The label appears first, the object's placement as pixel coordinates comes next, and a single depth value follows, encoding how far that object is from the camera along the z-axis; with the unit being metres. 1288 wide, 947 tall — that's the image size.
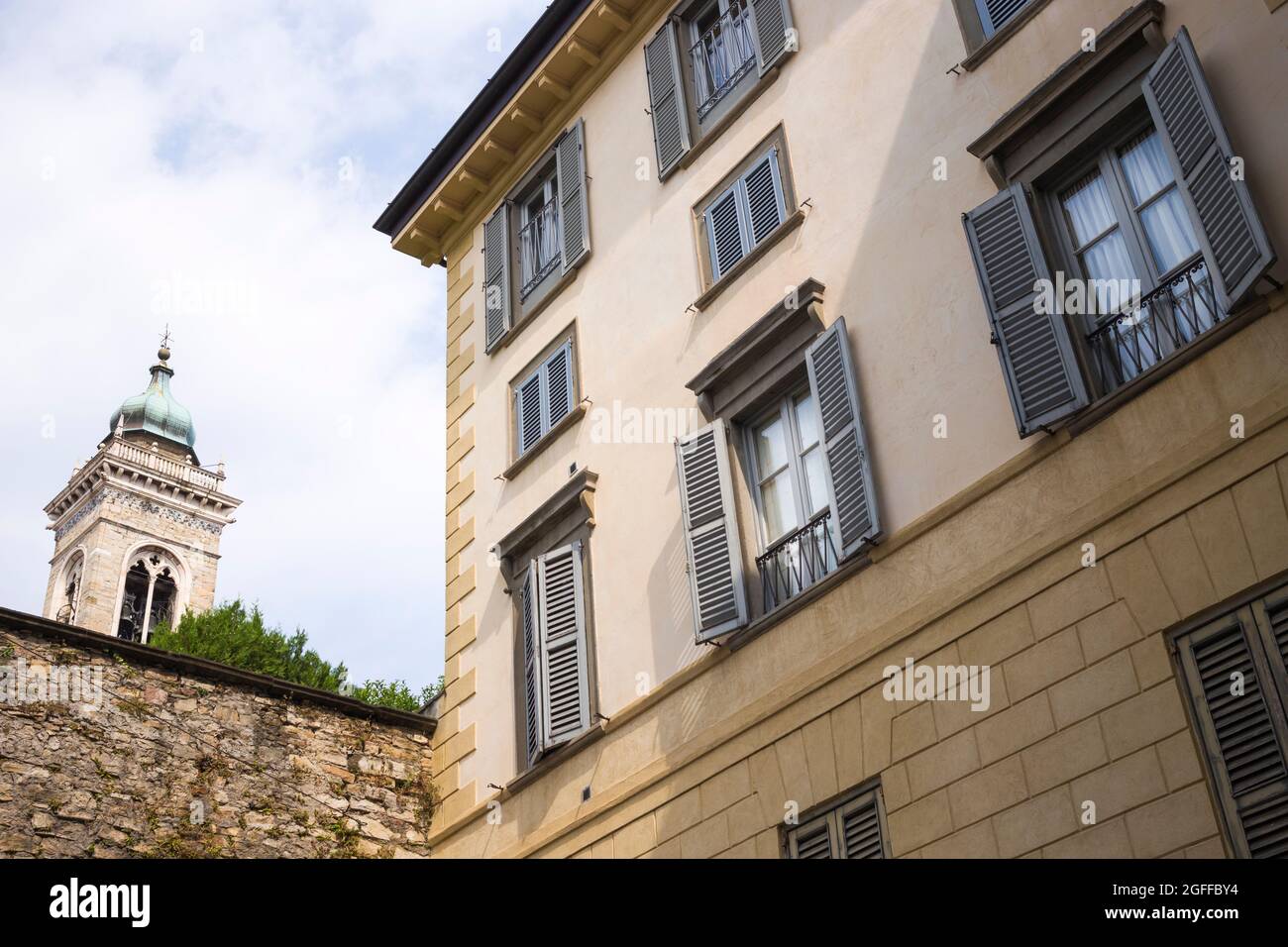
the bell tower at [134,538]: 71.50
